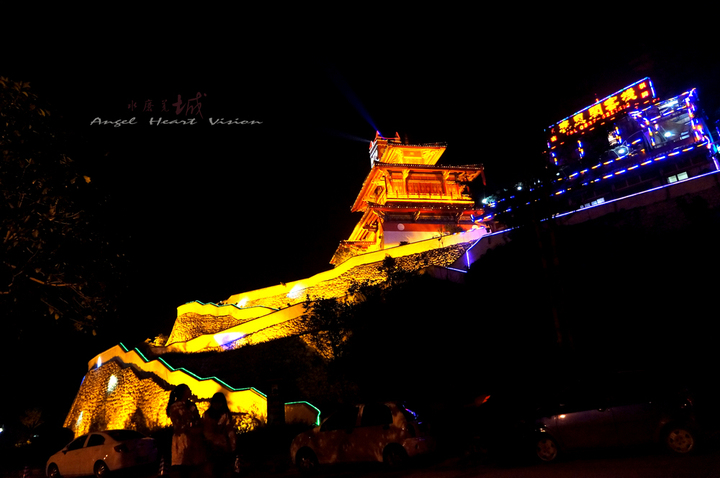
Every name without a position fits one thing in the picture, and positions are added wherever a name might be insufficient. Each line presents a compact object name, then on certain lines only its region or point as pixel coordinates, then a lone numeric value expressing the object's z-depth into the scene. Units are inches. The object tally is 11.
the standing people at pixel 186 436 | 207.5
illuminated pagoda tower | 1322.6
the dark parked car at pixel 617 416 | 264.7
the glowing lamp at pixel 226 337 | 1020.0
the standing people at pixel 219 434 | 214.1
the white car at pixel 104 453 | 414.9
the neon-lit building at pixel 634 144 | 1078.4
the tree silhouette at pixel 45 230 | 324.5
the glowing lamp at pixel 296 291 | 1189.7
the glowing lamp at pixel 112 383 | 983.6
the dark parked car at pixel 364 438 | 320.5
